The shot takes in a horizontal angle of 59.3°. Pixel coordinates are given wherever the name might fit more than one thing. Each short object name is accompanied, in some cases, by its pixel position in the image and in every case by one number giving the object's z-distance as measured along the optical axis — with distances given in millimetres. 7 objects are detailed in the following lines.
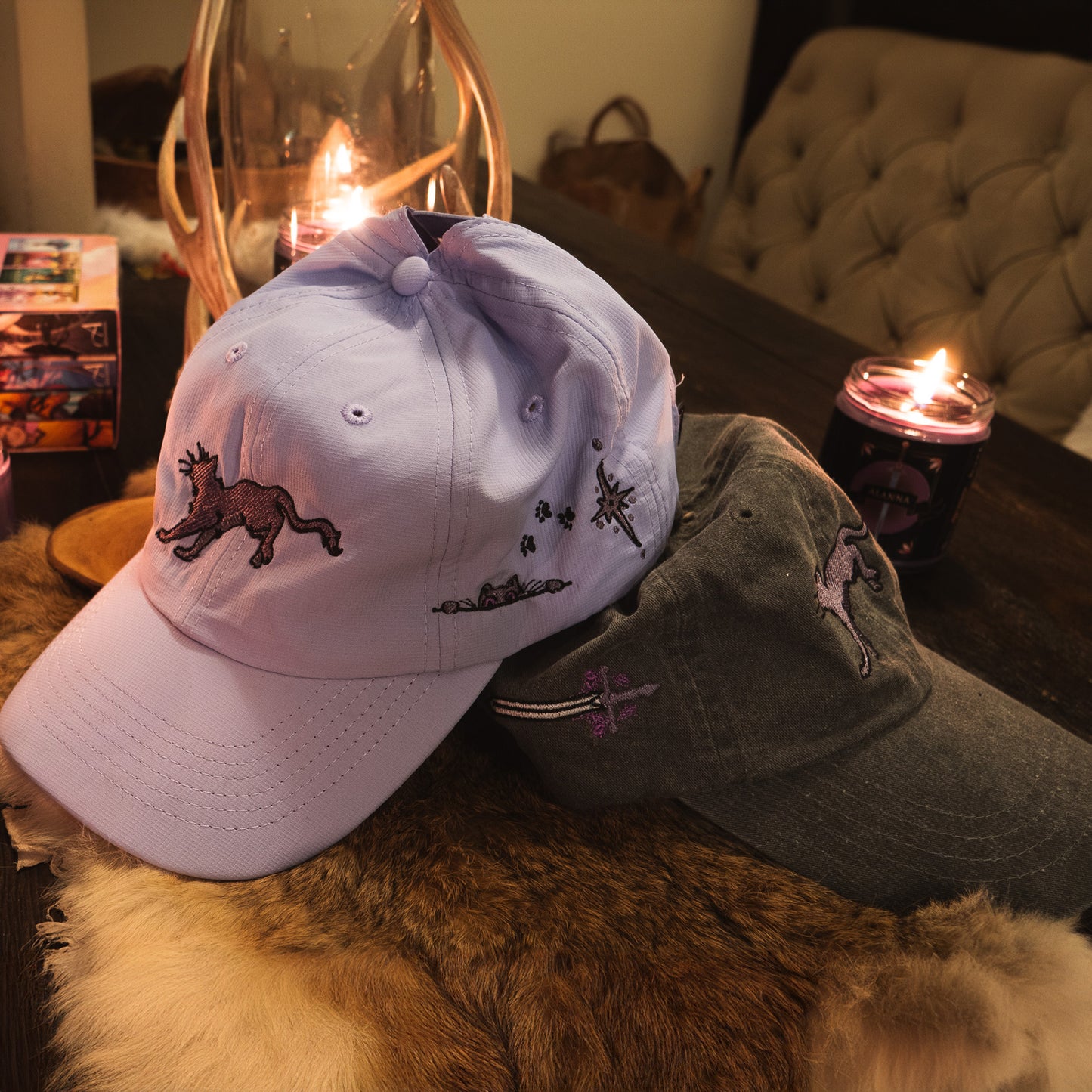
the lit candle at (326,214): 608
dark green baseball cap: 406
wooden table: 541
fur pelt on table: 338
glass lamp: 684
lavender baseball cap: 396
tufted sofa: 1352
